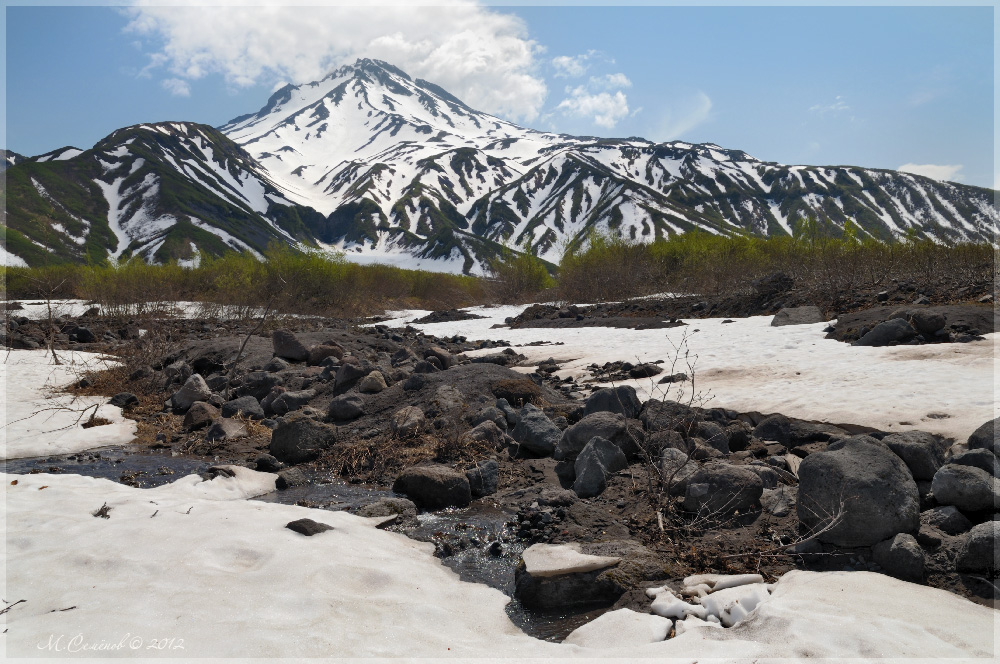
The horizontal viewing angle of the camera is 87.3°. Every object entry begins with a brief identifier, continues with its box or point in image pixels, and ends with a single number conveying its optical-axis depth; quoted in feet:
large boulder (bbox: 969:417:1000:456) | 14.62
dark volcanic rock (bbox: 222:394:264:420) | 28.68
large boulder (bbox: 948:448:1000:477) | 13.12
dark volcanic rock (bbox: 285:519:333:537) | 14.02
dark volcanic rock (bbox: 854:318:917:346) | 33.14
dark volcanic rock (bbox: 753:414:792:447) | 21.21
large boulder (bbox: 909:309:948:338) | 32.53
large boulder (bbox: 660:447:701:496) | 16.15
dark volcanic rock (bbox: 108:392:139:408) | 30.68
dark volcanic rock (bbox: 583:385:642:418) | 24.30
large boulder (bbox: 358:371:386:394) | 31.07
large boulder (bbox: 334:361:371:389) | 32.50
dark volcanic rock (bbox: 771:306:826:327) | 46.55
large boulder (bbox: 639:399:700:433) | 20.81
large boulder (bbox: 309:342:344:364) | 41.11
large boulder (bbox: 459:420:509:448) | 23.24
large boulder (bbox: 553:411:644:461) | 20.10
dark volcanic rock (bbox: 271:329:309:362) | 42.39
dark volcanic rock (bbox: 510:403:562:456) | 22.58
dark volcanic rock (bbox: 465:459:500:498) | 19.26
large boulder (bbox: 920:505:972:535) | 11.98
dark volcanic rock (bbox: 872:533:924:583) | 10.85
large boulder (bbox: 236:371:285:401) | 33.32
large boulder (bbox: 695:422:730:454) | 20.18
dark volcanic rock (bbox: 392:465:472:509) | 18.29
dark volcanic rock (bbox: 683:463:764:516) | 14.69
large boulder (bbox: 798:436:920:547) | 11.90
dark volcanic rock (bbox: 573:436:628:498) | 17.83
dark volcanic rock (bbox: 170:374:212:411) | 31.01
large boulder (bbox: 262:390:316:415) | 30.19
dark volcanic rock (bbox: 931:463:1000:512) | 12.23
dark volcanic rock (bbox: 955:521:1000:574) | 10.32
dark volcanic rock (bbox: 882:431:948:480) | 14.57
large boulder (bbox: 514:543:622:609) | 11.64
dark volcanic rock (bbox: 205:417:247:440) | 25.48
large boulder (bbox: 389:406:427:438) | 24.34
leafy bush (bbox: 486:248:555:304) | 135.64
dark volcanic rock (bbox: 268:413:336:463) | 23.00
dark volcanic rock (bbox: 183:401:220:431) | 27.34
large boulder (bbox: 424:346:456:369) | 40.13
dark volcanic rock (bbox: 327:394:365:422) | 27.71
